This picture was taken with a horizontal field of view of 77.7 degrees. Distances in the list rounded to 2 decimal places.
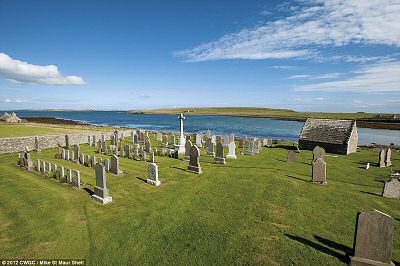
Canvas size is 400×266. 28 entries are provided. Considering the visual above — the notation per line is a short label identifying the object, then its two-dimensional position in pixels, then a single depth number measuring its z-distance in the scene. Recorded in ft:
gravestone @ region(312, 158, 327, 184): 45.27
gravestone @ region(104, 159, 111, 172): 54.49
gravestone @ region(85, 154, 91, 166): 60.63
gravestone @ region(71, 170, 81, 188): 43.45
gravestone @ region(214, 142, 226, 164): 61.86
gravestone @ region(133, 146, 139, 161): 68.23
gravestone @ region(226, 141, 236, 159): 70.27
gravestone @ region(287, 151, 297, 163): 64.85
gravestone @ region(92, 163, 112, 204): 37.38
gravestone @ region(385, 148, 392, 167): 63.67
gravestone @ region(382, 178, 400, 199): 39.27
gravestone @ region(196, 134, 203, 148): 90.90
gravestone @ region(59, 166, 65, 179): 47.23
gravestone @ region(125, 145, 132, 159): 69.00
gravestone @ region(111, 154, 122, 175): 52.24
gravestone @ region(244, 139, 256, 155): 76.81
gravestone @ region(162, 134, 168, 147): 91.56
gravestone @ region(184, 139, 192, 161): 65.72
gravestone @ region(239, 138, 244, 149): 90.61
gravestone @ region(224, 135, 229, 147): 92.46
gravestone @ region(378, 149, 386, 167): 62.65
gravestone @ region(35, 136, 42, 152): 77.23
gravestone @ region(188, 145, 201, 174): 53.19
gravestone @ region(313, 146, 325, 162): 60.90
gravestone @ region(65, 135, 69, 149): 83.97
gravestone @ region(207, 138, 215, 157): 72.02
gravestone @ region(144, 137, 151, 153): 71.97
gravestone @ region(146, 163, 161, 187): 44.75
